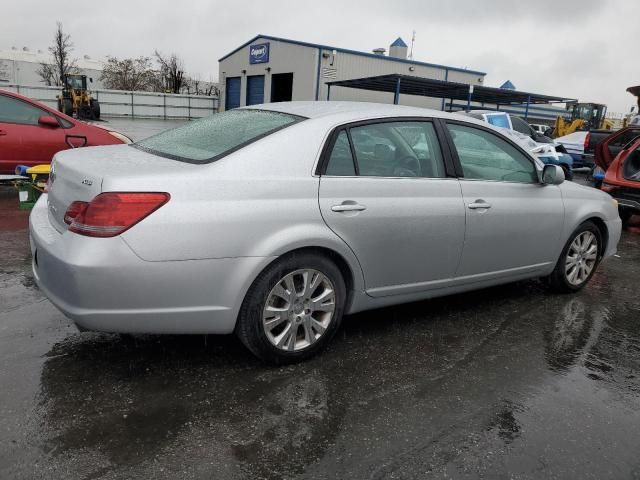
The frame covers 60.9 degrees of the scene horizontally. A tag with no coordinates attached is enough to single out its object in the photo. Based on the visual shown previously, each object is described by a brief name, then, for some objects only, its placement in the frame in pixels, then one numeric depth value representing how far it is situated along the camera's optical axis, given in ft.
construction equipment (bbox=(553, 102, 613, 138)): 98.63
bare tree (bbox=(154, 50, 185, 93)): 163.32
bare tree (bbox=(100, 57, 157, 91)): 167.63
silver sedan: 8.75
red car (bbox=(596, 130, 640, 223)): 26.40
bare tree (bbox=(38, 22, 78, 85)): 158.30
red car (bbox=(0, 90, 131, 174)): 23.73
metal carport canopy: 75.41
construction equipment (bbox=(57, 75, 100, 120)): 96.94
